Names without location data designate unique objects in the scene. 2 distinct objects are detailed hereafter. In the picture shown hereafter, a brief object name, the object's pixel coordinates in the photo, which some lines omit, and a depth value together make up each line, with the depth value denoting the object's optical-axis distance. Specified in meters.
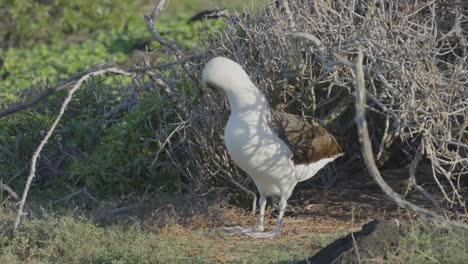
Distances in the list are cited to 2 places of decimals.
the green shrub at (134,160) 16.94
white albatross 13.41
